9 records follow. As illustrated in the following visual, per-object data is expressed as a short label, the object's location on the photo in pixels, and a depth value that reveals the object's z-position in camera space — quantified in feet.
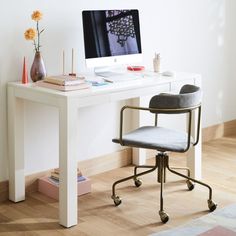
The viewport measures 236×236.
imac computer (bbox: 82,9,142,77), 12.06
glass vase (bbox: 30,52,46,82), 11.45
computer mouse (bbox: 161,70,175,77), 12.57
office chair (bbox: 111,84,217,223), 10.65
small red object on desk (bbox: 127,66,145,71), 13.19
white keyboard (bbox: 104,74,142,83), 11.85
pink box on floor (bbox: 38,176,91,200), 12.07
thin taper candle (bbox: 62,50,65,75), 12.15
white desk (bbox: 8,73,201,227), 10.41
